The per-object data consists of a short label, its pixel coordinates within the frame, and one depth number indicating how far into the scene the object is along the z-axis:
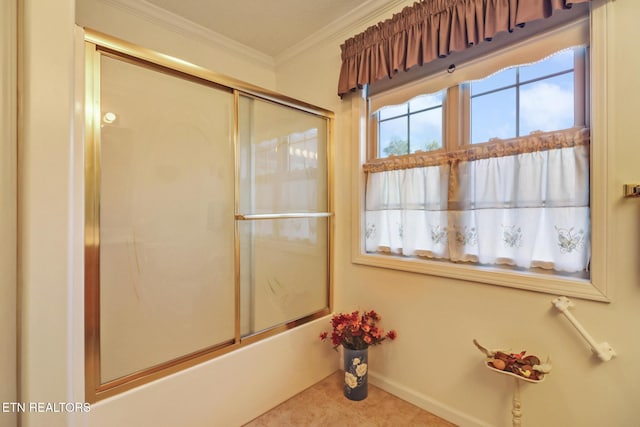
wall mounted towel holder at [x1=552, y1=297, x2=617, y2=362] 1.12
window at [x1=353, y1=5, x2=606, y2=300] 1.25
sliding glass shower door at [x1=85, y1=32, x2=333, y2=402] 1.20
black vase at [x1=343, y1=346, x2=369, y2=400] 1.74
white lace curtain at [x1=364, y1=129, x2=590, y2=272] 1.25
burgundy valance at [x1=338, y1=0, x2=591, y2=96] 1.28
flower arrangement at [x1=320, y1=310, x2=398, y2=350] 1.74
